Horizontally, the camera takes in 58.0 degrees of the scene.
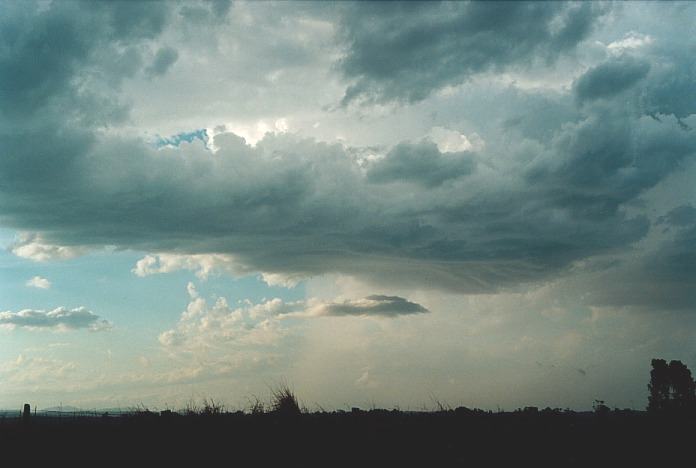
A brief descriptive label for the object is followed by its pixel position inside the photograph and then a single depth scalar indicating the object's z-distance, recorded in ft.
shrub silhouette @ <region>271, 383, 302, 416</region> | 84.81
